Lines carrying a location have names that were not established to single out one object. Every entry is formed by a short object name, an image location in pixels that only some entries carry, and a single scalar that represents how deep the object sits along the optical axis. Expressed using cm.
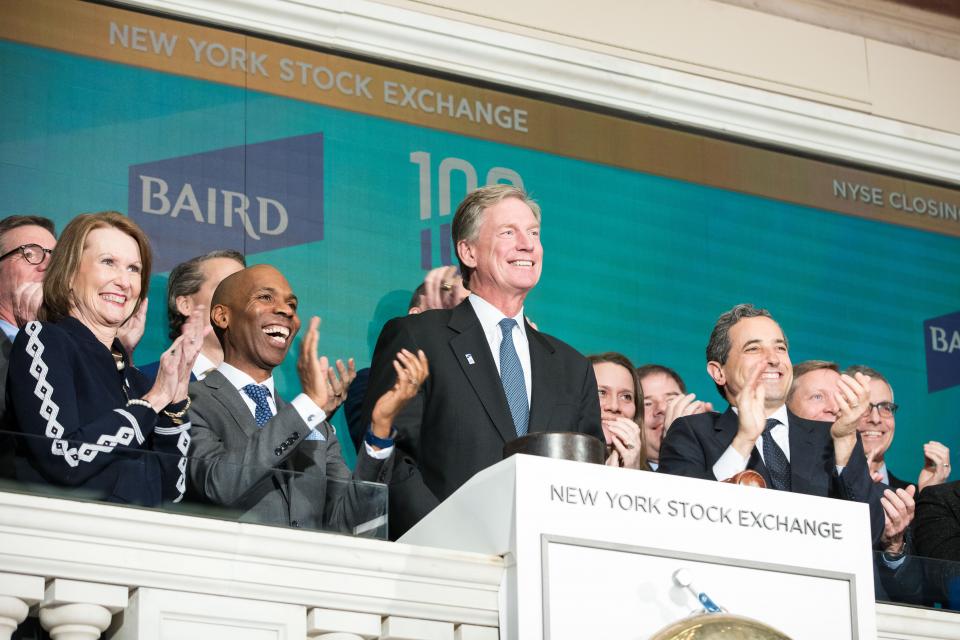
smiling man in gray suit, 376
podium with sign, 359
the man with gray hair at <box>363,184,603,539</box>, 448
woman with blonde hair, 363
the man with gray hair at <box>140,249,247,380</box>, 538
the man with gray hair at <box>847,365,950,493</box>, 588
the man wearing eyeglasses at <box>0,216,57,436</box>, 485
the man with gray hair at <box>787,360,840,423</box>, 583
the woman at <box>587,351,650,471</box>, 515
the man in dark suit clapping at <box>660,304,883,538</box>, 480
